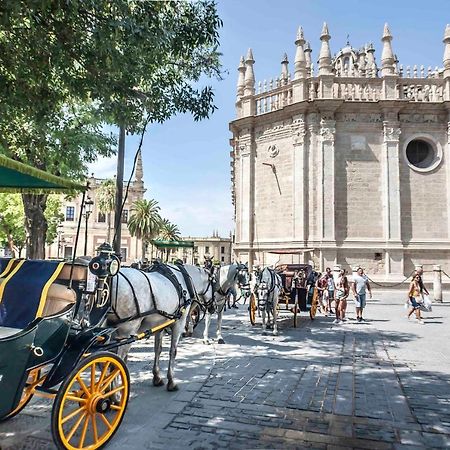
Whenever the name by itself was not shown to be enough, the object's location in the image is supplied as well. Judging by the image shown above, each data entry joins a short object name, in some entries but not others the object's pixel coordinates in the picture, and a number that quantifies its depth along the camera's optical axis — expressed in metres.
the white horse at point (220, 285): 7.55
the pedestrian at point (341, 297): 12.71
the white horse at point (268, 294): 9.88
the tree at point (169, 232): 63.38
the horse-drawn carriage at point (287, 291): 9.97
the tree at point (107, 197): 48.44
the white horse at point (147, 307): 4.48
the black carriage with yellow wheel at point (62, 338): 3.13
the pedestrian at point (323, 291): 15.16
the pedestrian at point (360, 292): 12.67
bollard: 18.55
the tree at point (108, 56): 5.64
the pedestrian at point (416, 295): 12.30
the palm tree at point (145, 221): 50.91
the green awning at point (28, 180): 4.42
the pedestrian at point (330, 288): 14.68
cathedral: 22.77
